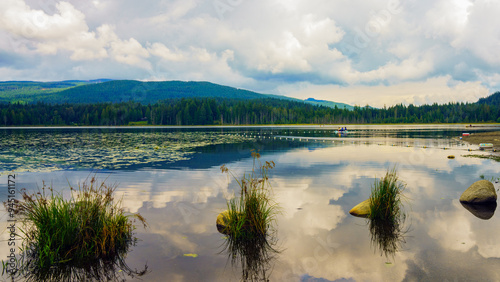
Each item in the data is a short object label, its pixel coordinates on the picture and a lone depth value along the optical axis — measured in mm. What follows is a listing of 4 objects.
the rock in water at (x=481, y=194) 15352
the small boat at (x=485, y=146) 42375
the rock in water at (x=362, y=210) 13578
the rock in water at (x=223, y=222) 11570
